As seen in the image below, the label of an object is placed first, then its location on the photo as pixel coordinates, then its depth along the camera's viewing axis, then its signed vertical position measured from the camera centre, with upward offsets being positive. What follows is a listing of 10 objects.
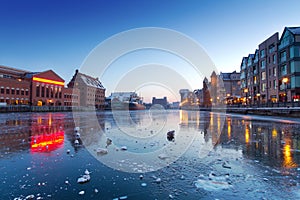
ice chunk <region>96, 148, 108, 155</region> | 7.03 -1.78
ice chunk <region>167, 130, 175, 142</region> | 10.57 -1.82
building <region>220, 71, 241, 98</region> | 96.62 +10.30
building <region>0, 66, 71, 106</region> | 65.00 +5.74
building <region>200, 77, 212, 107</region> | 109.39 +6.73
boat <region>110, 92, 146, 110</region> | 136.60 +1.84
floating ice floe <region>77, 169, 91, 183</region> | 4.32 -1.77
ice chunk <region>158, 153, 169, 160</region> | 6.50 -1.83
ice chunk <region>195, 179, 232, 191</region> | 4.02 -1.78
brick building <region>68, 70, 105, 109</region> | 106.43 +8.28
